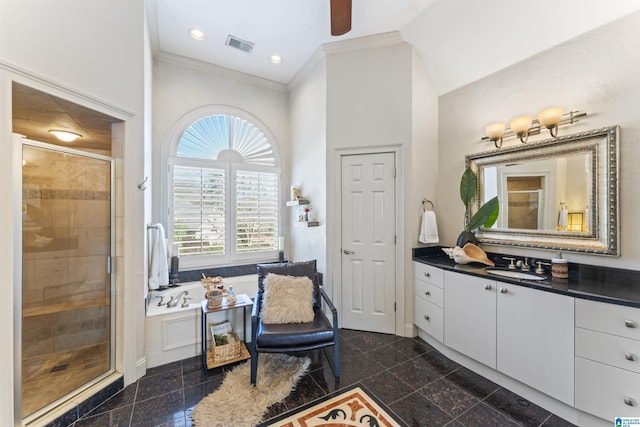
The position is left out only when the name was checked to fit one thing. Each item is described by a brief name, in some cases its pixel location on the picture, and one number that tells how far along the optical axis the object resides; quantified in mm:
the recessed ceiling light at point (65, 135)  2031
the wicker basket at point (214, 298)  2383
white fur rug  1689
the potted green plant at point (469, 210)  2473
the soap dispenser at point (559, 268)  1934
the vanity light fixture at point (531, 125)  2004
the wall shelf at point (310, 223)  3186
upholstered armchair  2035
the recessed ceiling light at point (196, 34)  2746
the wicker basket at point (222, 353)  2275
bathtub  2256
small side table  2246
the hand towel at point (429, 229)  2742
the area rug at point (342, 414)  1654
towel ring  2885
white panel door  2889
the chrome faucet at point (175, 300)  2469
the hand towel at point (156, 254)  2684
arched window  3268
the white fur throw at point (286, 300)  2256
